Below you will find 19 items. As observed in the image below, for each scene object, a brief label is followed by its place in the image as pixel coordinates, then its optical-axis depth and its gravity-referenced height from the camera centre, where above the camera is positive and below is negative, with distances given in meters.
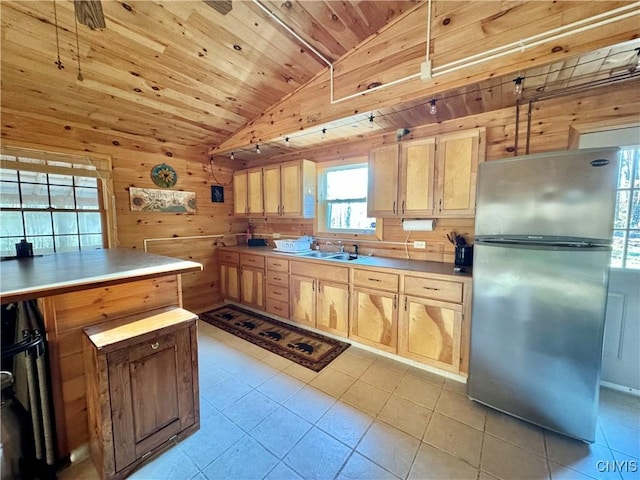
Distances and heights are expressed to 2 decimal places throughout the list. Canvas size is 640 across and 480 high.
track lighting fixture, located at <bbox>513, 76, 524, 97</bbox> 1.75 +0.94
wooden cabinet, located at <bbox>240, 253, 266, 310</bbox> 3.55 -0.91
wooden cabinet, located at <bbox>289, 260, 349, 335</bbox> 2.80 -0.92
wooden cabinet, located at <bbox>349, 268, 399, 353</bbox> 2.47 -0.94
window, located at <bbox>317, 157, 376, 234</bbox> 3.29 +0.24
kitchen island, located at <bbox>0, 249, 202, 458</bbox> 1.27 -0.50
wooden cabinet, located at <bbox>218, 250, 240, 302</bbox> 3.85 -0.89
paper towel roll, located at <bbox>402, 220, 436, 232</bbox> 2.67 -0.09
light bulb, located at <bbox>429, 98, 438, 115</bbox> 2.06 +0.92
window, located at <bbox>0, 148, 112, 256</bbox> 2.42 +0.14
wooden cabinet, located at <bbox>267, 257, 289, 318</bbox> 3.29 -0.92
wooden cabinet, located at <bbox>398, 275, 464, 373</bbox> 2.16 -0.94
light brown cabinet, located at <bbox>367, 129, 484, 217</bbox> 2.28 +0.40
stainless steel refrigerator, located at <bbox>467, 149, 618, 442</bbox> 1.52 -0.44
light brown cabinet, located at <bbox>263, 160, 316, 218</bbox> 3.45 +0.40
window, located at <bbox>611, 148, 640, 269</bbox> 2.01 +0.01
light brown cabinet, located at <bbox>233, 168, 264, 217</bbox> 3.90 +0.39
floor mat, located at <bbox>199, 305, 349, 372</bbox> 2.60 -1.42
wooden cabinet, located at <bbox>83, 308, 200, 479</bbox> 1.29 -0.93
